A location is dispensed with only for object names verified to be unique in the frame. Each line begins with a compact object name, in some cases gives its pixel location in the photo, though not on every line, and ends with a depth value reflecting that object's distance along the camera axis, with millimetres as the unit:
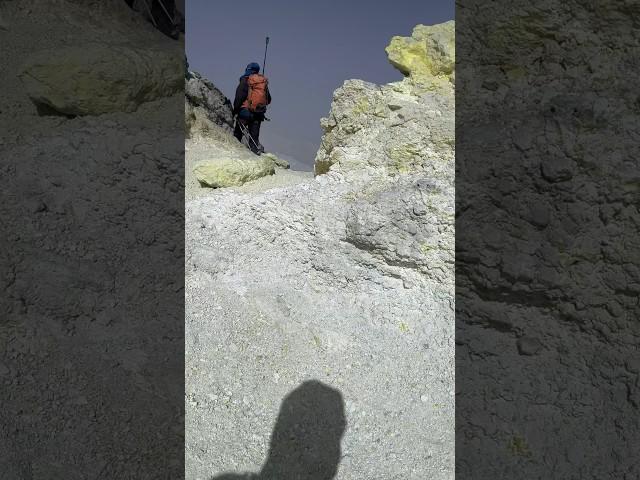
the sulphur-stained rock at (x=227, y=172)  3645
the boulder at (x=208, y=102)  6742
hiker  6652
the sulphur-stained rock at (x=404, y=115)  3115
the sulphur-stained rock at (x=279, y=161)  6668
